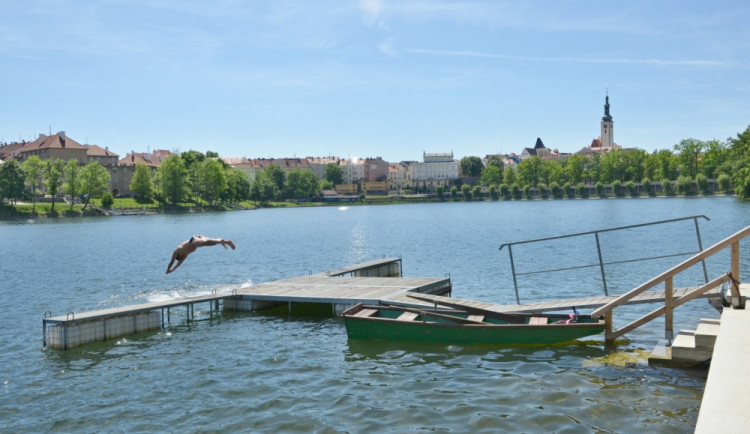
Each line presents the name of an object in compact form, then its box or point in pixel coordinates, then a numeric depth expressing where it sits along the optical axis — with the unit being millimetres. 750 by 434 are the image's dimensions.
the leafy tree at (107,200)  140125
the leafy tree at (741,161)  105188
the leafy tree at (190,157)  173500
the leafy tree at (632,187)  195625
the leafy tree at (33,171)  129750
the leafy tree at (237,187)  175000
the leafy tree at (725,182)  151300
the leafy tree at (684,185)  174125
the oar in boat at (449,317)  18531
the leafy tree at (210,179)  160625
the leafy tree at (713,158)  171500
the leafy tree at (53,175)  127250
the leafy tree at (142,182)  150125
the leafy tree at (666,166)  186625
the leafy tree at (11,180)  124125
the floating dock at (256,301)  20109
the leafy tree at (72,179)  131000
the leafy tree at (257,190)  199288
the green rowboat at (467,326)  17469
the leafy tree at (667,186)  182875
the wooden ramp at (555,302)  17348
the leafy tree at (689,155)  177750
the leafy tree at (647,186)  192375
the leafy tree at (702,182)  169225
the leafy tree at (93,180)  133000
